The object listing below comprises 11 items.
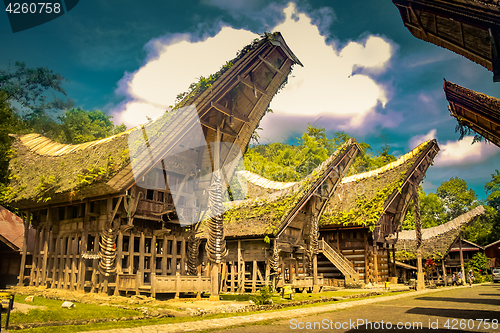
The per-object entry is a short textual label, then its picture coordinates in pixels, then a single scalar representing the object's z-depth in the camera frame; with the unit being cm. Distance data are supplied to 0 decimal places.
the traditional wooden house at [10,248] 2152
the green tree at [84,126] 3944
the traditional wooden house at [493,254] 5191
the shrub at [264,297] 1370
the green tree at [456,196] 7619
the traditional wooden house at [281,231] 2184
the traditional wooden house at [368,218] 2895
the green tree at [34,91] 3841
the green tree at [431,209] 6981
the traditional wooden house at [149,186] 1480
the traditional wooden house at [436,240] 3857
